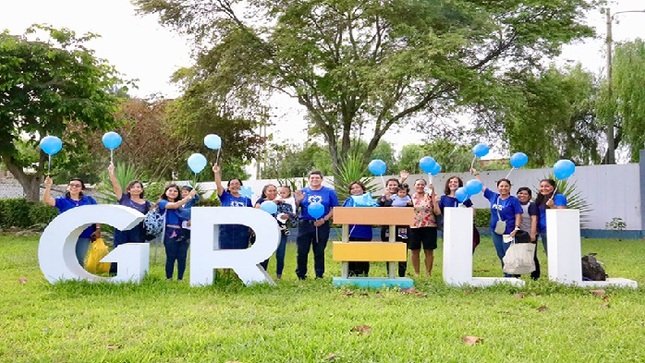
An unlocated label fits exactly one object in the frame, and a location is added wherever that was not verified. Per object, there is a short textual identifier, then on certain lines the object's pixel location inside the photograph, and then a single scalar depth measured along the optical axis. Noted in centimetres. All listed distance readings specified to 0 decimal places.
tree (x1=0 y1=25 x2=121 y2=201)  1492
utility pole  1992
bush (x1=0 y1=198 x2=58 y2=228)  1623
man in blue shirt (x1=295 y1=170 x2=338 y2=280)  729
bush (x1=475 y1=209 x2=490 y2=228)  1712
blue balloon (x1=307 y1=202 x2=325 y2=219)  699
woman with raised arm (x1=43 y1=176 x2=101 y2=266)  719
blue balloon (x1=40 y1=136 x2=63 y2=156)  701
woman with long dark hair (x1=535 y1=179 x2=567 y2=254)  741
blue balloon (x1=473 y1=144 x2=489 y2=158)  771
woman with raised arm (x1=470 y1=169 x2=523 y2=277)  734
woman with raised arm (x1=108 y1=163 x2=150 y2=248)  715
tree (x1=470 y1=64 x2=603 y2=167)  1700
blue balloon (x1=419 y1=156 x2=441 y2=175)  762
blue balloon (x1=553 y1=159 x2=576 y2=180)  727
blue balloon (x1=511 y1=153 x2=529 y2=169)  766
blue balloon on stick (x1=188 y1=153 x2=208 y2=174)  693
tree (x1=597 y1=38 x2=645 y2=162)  1952
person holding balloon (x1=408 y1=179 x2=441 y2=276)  771
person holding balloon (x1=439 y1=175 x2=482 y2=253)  781
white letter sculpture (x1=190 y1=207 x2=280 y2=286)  645
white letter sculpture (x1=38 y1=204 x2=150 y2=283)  656
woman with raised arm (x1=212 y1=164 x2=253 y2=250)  729
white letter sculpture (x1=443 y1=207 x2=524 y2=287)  681
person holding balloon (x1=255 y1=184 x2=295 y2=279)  750
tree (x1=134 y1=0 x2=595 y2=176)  1506
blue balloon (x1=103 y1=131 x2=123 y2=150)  709
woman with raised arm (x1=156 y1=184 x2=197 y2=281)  712
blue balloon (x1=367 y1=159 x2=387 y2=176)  792
